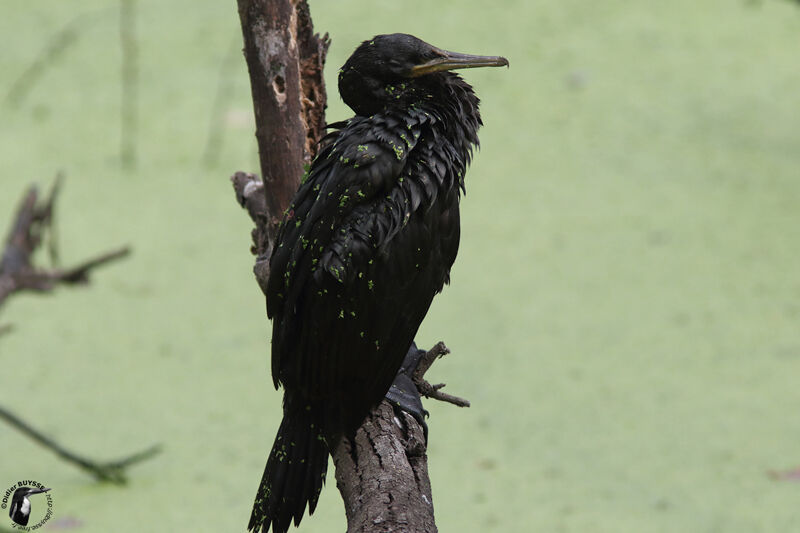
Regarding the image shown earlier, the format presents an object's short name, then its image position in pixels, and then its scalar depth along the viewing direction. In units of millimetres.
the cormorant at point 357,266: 9584
